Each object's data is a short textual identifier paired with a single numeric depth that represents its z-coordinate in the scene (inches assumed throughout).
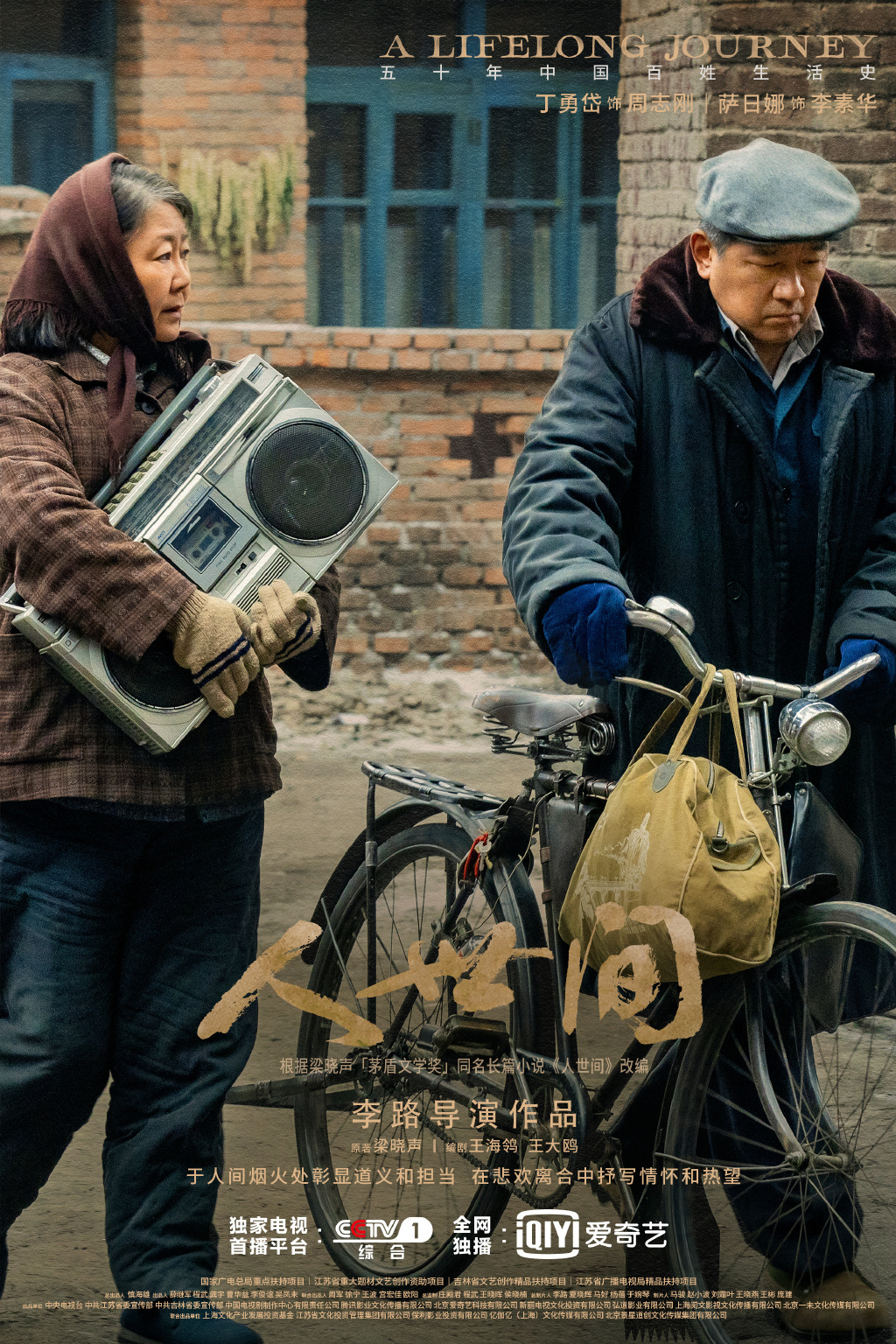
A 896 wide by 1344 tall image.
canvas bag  177.0
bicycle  192.5
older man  208.2
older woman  192.7
